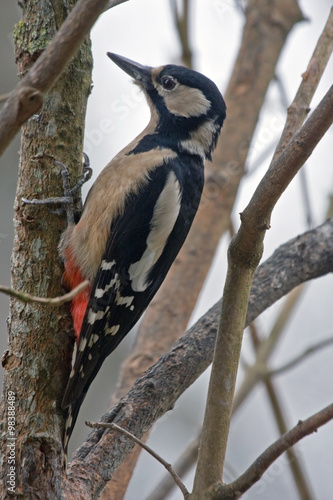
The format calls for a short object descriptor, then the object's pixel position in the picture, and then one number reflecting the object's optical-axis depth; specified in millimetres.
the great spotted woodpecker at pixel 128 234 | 5051
